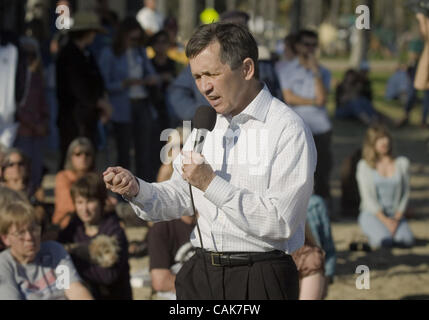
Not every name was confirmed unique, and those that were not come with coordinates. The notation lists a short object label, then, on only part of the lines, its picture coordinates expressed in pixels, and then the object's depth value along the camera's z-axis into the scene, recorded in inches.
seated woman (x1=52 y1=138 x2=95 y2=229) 585.4
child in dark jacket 455.5
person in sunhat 663.9
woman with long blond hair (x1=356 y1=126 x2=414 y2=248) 684.5
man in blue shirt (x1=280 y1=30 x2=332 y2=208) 737.9
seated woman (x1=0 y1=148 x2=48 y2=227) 562.1
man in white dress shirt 251.8
